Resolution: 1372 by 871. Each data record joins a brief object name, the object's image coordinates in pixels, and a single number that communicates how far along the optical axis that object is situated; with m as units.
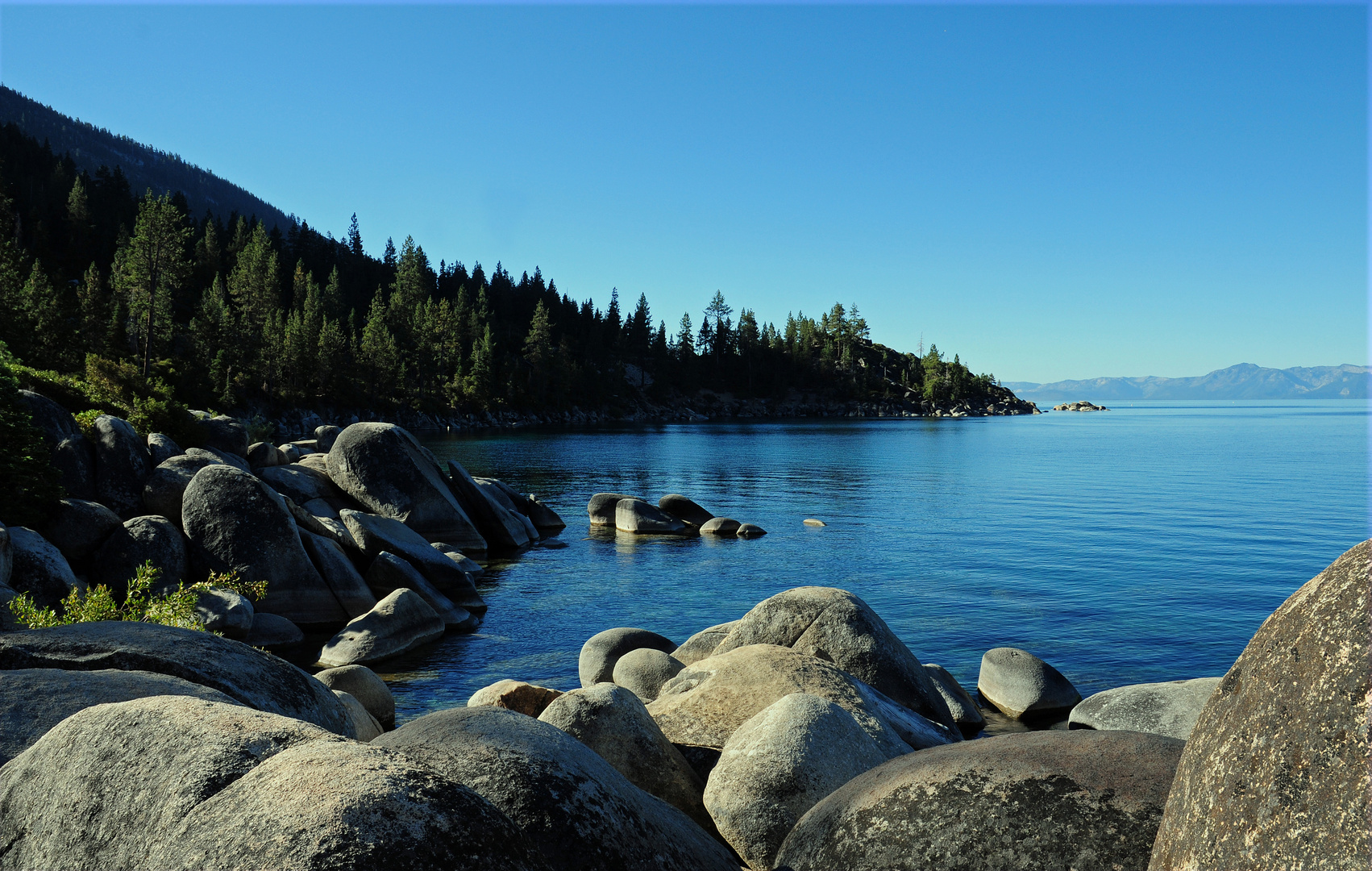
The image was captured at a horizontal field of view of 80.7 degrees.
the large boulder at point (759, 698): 9.23
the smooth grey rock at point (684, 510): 36.41
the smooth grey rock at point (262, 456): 30.11
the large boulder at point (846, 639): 12.29
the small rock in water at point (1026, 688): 14.28
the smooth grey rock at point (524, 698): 10.30
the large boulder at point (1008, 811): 4.68
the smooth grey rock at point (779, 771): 6.96
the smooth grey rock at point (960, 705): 13.45
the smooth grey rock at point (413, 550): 21.84
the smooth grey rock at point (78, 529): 16.91
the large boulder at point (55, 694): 4.98
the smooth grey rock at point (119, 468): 20.69
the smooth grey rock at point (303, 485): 26.02
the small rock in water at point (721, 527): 34.06
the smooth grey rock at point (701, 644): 14.42
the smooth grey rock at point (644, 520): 34.91
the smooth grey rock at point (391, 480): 27.84
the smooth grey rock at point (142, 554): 16.97
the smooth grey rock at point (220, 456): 22.22
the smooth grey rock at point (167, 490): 20.33
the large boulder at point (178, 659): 6.16
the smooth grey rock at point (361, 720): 8.94
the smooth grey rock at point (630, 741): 7.78
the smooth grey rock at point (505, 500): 32.31
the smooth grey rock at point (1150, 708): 11.66
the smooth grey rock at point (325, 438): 38.00
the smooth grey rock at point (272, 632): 16.59
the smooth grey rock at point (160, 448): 22.92
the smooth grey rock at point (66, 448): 20.03
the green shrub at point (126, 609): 9.61
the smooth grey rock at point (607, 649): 14.91
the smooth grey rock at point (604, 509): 36.88
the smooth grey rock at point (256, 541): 18.33
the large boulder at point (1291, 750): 2.74
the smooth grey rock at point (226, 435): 29.97
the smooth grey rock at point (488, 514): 30.50
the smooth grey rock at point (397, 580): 20.08
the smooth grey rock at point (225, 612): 15.12
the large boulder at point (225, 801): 2.81
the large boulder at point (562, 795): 4.20
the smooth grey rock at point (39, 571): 13.73
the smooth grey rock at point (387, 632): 16.22
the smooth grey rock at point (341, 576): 19.28
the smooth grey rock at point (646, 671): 12.59
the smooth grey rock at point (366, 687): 12.32
